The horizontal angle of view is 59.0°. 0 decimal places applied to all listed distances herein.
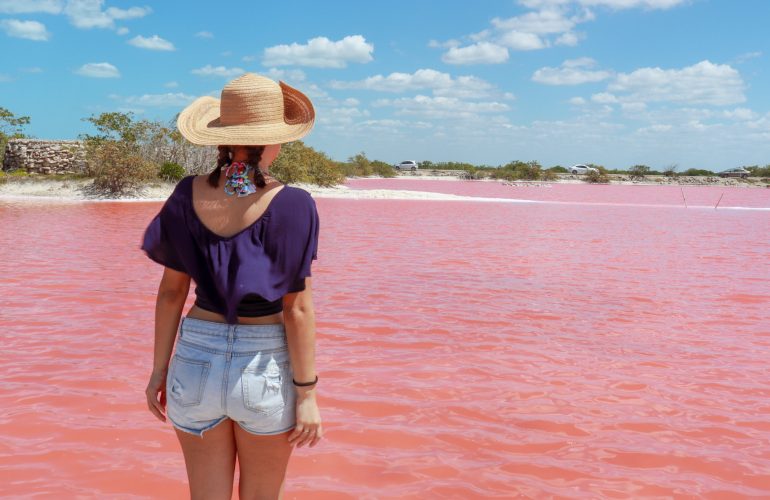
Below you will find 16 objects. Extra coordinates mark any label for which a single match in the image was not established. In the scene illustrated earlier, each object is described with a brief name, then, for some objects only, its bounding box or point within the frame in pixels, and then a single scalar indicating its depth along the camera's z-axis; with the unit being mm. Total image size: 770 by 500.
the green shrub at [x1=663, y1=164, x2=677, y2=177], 81938
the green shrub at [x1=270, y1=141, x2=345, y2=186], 35281
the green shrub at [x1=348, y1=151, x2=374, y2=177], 68125
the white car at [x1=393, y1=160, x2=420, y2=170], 87125
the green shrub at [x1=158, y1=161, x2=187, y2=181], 30281
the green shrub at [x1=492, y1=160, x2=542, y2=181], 70812
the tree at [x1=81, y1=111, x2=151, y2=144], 30953
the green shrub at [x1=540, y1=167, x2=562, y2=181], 70438
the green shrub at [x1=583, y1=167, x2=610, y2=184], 69731
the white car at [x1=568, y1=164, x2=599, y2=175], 80125
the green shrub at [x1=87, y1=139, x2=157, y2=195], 27817
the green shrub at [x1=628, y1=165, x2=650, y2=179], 80006
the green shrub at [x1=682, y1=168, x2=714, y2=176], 85062
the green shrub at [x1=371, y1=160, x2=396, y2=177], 70875
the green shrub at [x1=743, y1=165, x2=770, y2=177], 80375
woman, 2191
